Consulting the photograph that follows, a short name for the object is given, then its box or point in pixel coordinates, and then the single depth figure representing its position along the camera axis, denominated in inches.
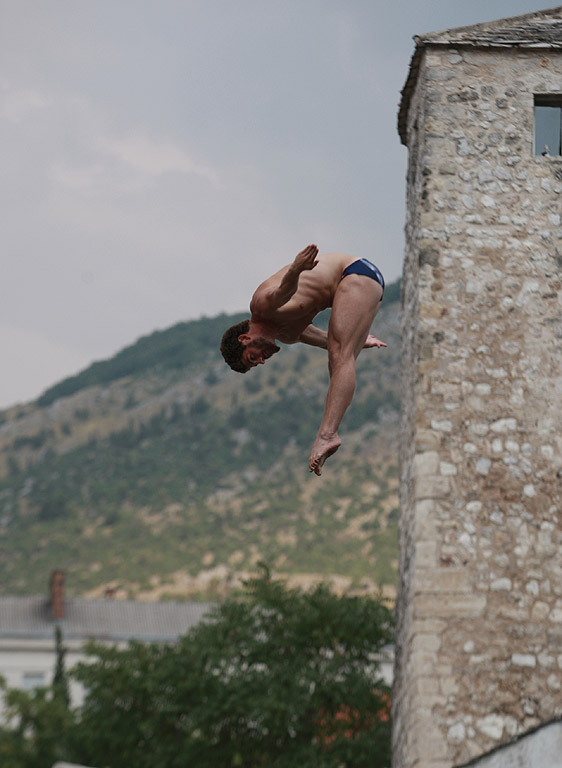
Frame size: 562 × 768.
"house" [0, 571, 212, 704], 1723.7
